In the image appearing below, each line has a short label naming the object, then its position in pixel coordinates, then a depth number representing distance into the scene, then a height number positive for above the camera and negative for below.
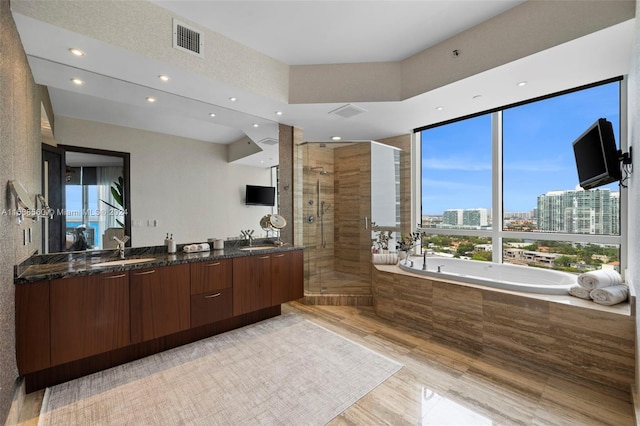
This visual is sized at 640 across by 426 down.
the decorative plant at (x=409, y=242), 3.62 -0.44
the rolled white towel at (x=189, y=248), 2.89 -0.38
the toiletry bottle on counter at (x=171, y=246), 2.80 -0.35
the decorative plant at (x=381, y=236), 3.96 -0.38
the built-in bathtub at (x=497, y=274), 2.37 -0.68
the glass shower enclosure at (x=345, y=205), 3.98 +0.09
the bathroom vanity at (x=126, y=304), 1.82 -0.76
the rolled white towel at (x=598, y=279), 2.10 -0.55
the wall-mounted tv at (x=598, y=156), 1.92 +0.40
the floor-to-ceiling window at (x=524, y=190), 2.68 +0.23
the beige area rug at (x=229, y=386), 1.67 -1.25
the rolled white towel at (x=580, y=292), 2.12 -0.65
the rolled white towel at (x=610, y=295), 2.00 -0.64
